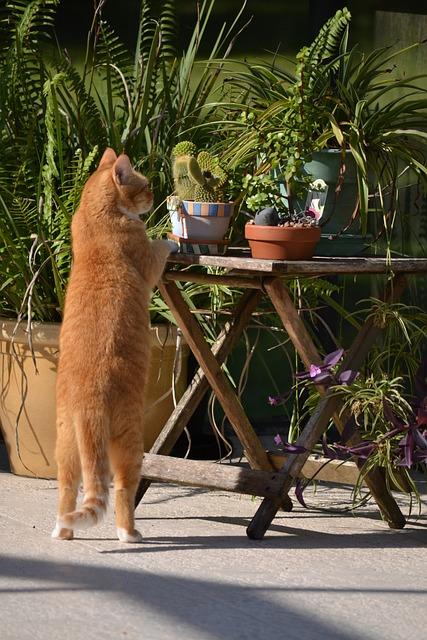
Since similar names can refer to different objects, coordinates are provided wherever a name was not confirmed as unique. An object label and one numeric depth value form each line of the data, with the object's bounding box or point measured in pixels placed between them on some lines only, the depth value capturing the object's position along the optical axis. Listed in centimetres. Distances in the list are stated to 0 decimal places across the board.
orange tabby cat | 647
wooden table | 680
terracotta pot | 675
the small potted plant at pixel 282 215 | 678
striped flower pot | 701
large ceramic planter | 814
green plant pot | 733
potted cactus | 702
